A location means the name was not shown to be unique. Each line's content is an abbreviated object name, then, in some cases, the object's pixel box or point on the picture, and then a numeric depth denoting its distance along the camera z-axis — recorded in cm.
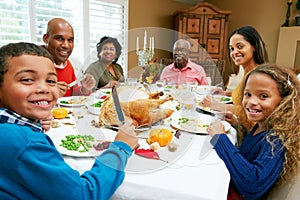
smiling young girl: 72
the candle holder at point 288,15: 398
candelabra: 158
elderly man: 256
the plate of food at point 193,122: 95
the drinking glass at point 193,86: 176
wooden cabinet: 374
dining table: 57
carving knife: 88
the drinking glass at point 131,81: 139
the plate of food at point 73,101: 134
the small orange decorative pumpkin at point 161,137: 79
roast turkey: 85
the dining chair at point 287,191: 74
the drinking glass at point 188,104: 125
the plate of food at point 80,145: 71
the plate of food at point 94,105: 118
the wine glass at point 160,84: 180
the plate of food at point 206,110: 123
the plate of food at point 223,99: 157
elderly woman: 214
